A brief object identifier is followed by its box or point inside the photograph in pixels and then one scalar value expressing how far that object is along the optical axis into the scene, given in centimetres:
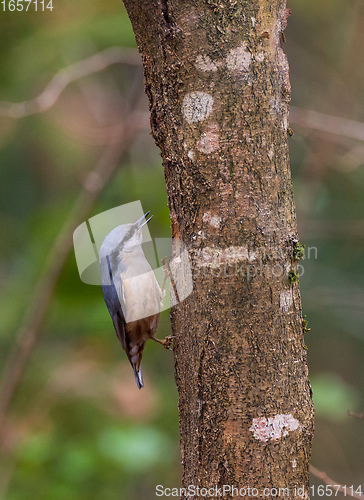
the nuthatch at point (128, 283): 571
